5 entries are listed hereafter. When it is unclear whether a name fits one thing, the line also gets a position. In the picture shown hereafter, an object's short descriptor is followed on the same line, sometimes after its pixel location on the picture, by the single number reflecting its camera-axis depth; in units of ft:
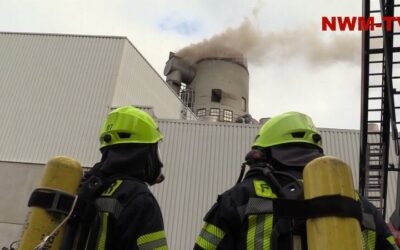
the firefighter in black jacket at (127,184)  7.69
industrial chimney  95.30
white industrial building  49.37
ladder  21.83
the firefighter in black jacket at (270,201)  6.72
